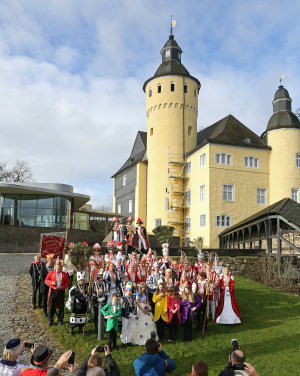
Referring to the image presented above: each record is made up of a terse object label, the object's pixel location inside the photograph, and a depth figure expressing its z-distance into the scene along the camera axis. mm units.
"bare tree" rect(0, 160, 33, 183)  54803
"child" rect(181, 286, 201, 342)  10156
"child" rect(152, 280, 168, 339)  10102
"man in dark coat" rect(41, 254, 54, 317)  11383
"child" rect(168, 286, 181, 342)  10094
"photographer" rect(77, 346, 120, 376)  4672
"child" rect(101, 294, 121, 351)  9148
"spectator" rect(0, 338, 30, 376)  4625
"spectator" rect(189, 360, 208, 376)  4535
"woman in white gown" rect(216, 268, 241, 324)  11617
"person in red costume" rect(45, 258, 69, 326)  10484
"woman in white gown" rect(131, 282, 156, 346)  9609
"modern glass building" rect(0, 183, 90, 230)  30812
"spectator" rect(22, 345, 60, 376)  4449
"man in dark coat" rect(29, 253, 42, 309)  12414
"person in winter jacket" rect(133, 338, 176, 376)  5762
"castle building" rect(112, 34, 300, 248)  33031
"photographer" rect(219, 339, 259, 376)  4480
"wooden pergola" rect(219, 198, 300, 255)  20828
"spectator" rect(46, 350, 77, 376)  4203
